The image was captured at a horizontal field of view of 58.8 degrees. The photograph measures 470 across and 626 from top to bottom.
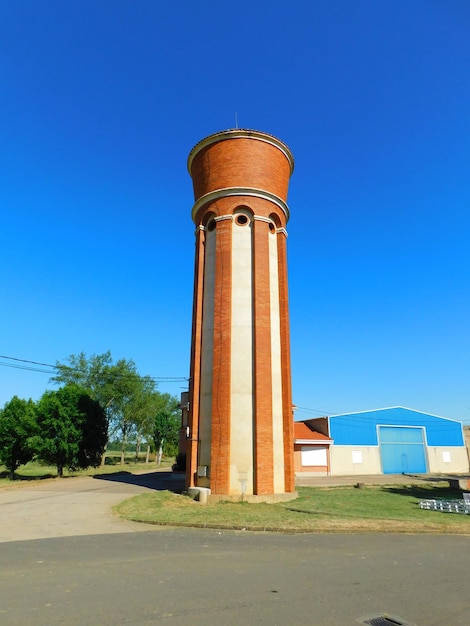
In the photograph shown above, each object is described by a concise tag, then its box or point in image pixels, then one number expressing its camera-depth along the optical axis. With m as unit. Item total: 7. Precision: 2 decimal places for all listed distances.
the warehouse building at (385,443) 38.25
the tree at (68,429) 30.64
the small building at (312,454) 37.00
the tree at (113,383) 55.47
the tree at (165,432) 62.19
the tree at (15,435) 32.96
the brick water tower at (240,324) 17.64
